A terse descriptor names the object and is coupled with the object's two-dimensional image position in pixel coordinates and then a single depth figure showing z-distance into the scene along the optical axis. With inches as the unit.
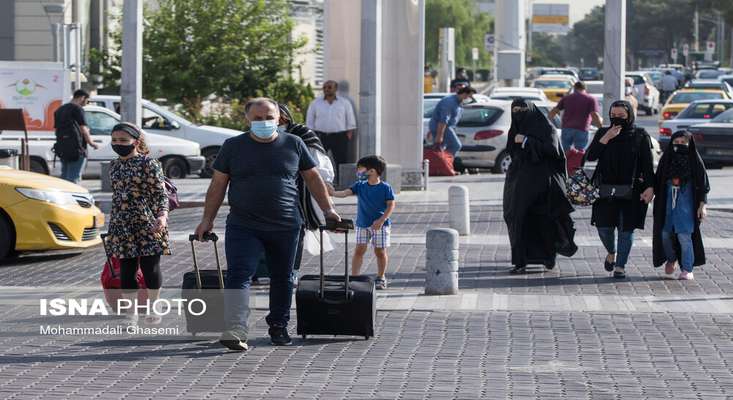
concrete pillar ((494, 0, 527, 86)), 3142.2
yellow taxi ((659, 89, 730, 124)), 1728.6
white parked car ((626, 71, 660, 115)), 2456.9
